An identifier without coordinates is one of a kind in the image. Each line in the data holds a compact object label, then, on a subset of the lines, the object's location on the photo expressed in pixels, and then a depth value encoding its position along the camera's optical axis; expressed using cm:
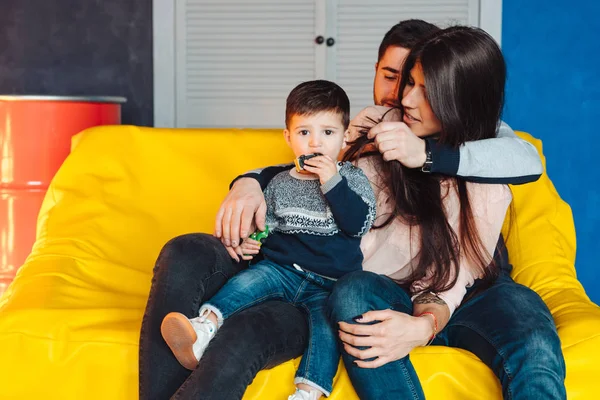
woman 146
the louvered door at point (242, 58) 340
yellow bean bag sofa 161
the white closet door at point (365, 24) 336
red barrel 261
